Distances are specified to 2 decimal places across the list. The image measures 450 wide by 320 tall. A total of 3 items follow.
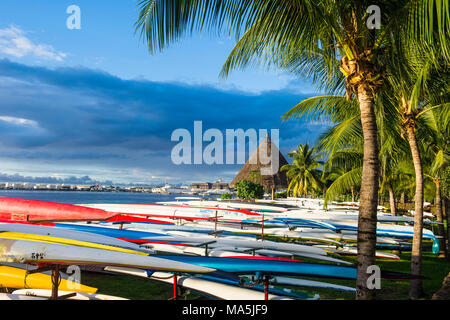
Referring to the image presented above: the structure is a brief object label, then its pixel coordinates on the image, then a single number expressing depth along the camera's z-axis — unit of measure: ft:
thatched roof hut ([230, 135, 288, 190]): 175.56
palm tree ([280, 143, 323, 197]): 120.47
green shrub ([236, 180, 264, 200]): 116.77
